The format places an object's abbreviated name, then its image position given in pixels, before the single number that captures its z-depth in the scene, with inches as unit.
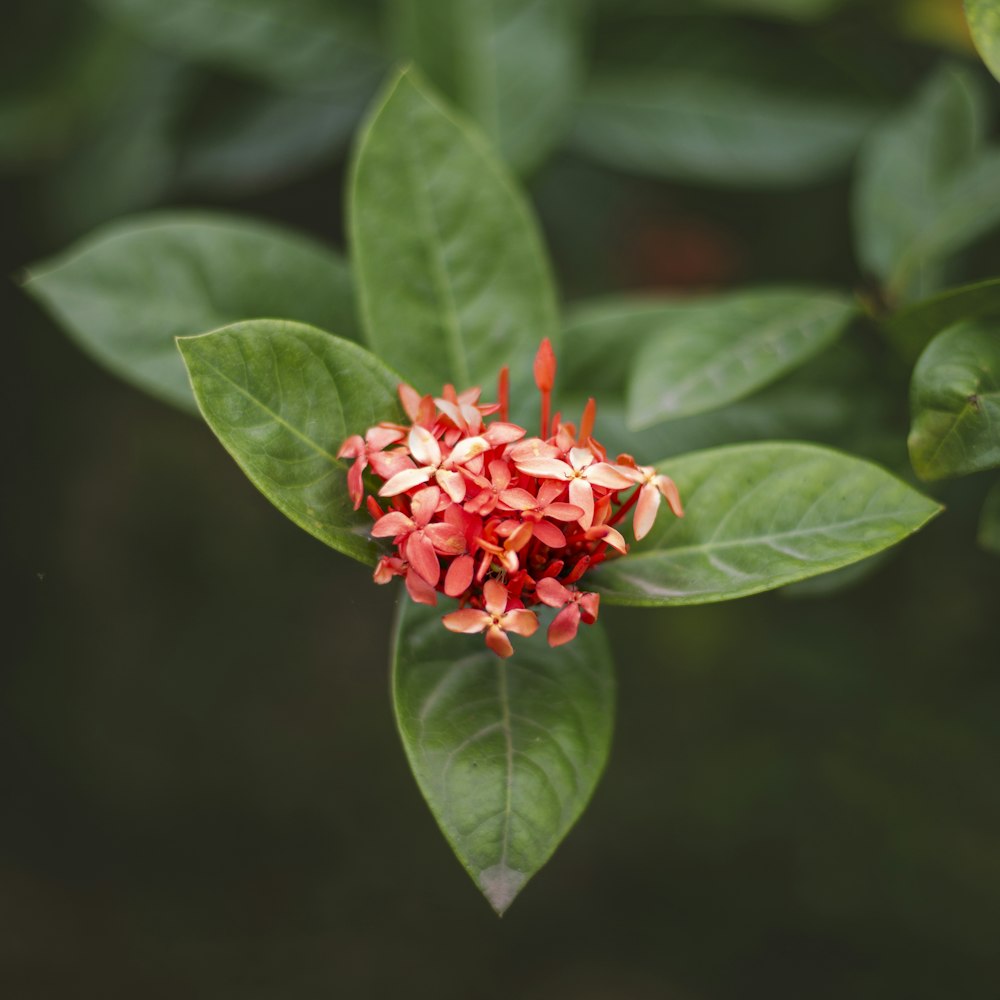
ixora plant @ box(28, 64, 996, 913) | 23.3
